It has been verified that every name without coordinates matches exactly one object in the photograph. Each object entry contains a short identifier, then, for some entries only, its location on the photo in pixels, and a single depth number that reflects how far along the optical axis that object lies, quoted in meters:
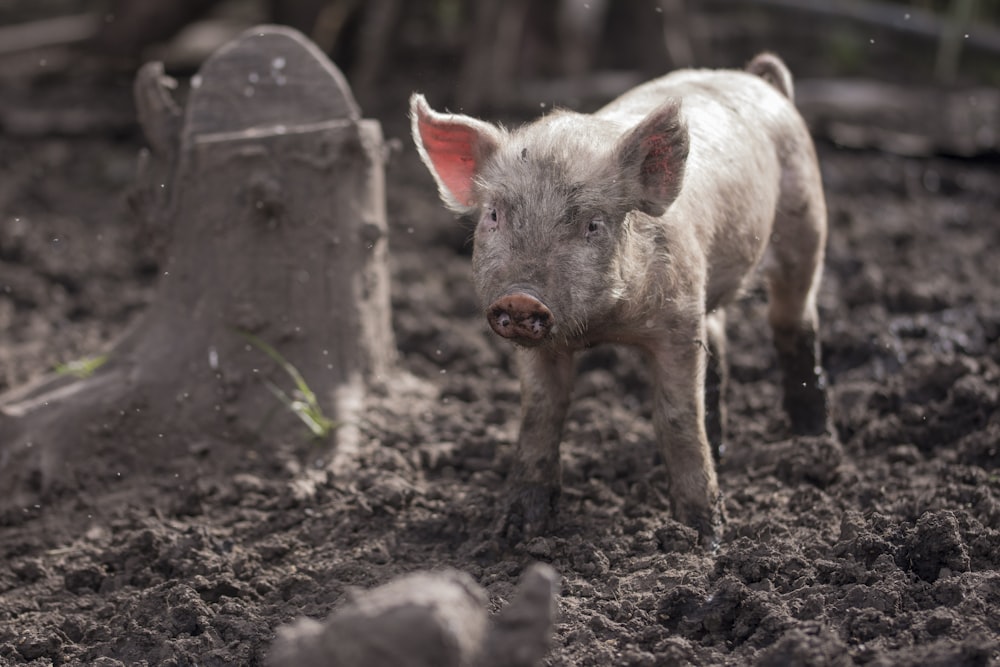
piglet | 3.87
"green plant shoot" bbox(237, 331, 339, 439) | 5.06
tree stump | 5.10
